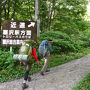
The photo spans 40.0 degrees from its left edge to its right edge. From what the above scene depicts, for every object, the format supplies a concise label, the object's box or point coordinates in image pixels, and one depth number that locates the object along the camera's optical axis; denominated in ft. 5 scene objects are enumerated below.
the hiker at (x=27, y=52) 14.61
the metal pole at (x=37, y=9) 27.32
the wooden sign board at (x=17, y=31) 24.82
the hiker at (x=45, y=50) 17.07
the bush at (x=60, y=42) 31.81
